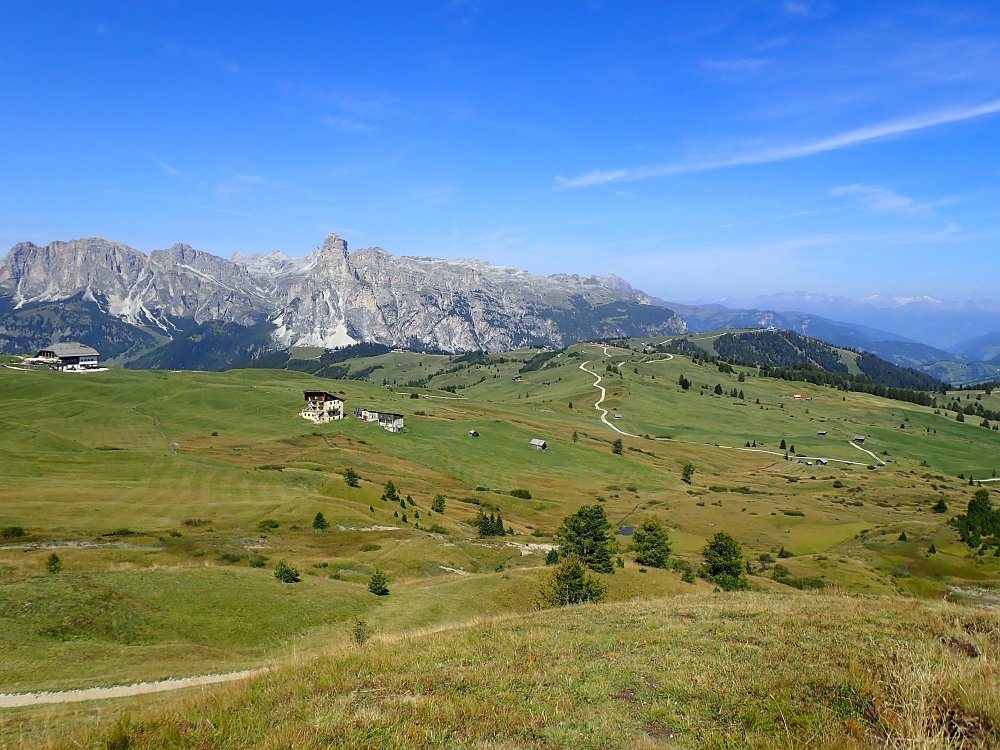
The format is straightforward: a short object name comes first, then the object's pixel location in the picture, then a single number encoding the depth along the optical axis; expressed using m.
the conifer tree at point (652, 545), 67.75
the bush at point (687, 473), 167.75
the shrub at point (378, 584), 43.34
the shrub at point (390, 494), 92.25
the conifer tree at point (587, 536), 60.27
